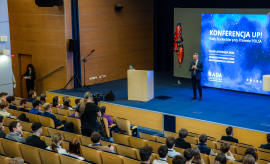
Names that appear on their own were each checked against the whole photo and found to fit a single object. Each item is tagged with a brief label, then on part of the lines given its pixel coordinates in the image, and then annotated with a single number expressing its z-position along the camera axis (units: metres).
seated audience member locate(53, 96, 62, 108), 7.64
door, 12.74
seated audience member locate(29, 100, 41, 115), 6.77
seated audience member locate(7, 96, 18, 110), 7.77
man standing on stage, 9.80
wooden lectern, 9.81
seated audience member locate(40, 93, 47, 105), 7.59
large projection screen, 10.62
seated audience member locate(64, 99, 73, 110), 7.87
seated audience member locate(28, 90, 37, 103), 8.09
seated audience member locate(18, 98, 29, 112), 7.23
